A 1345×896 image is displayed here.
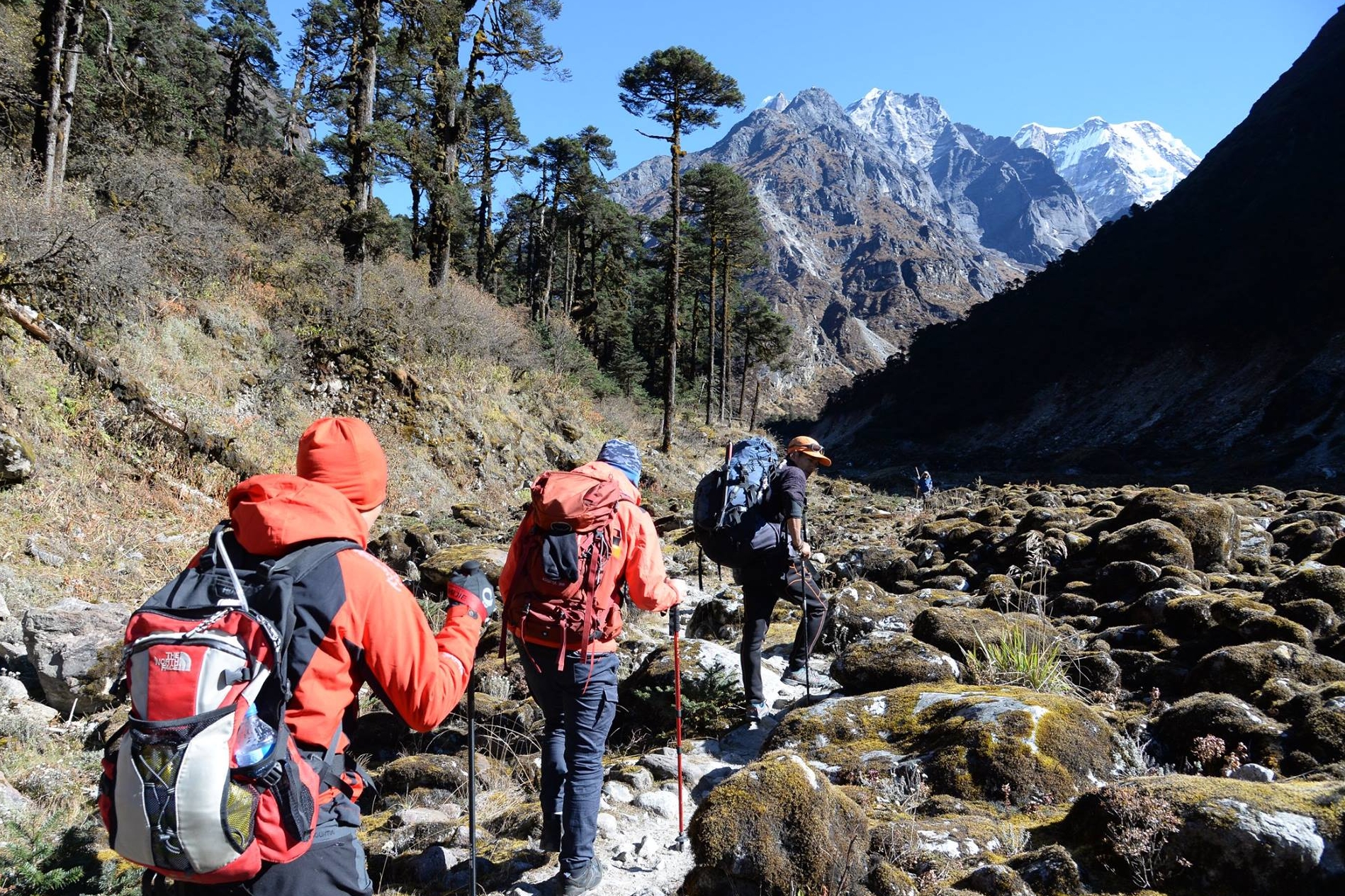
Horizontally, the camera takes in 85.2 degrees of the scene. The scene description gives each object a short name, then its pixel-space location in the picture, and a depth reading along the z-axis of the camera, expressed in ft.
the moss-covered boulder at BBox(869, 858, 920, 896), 8.11
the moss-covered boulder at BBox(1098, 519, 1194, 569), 22.48
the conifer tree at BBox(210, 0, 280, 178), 93.45
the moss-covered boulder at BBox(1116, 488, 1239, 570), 23.50
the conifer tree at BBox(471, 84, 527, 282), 75.56
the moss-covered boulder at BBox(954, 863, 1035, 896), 7.63
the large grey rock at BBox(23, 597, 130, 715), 15.24
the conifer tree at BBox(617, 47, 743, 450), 73.00
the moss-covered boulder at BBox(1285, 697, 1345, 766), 10.13
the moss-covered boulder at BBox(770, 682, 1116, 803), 10.99
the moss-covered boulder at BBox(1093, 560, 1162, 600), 20.98
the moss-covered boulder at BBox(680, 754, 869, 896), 8.21
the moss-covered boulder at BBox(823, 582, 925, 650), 20.58
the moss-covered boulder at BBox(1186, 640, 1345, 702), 12.84
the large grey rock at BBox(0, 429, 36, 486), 21.70
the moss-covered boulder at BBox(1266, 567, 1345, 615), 16.65
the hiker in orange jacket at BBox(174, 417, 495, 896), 5.79
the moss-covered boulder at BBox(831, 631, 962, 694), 15.25
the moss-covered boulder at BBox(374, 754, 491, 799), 13.17
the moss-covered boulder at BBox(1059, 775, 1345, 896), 7.12
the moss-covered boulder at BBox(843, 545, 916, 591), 29.48
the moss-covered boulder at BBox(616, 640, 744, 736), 16.12
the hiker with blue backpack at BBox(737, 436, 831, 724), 15.83
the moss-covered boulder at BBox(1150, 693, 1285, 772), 10.62
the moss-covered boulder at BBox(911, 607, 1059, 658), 16.71
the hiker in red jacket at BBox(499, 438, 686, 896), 10.18
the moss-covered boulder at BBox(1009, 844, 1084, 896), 7.57
